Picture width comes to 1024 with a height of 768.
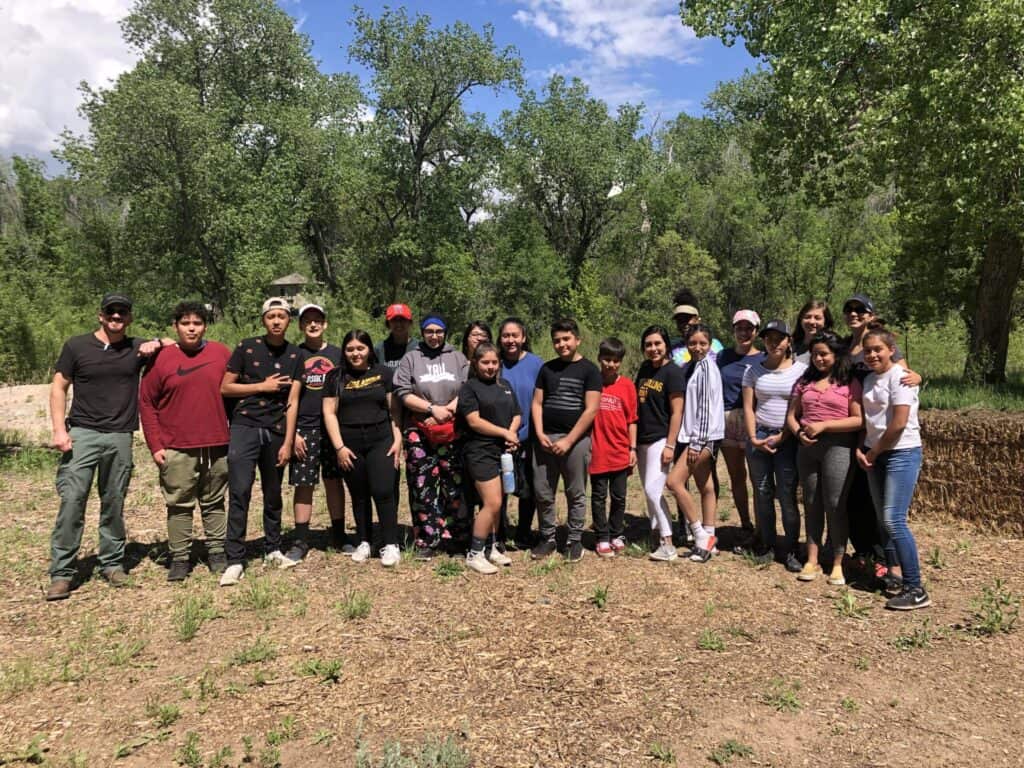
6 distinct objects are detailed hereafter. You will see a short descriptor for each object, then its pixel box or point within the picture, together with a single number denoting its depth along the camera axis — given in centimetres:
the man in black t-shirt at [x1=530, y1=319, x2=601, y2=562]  521
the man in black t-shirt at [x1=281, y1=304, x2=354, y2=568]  523
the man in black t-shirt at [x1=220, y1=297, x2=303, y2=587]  502
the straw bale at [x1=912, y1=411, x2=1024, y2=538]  604
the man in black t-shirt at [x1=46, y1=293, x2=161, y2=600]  477
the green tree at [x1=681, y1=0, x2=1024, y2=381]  809
